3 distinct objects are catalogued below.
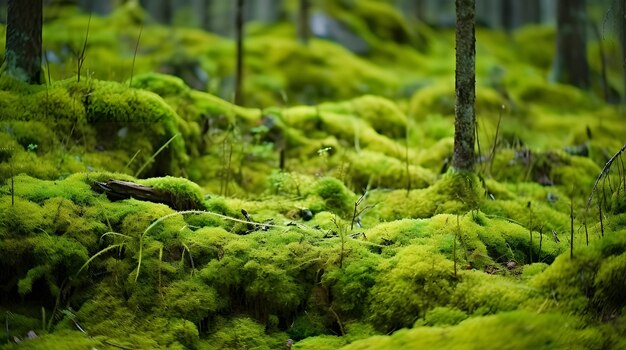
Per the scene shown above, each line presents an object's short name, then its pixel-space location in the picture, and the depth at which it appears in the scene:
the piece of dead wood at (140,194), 3.62
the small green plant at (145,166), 4.35
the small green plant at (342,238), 3.14
